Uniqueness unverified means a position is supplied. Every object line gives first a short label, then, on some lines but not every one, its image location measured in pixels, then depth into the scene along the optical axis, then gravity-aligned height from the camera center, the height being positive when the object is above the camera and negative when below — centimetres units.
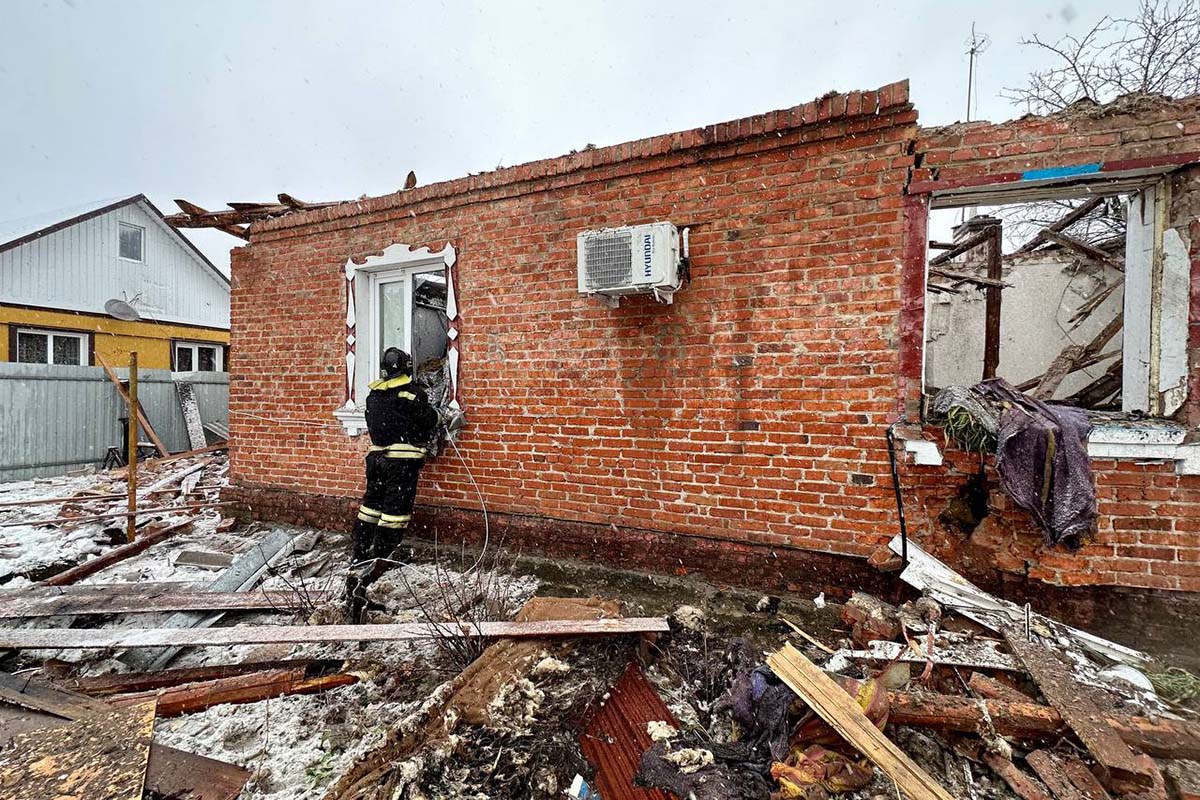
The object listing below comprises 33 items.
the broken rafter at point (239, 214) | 589 +207
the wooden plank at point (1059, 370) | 439 +23
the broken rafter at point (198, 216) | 580 +204
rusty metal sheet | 228 -178
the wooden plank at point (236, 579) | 336 -171
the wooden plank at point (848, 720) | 201 -148
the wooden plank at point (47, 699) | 256 -170
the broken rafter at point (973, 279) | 466 +113
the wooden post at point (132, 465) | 529 -87
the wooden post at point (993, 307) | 471 +86
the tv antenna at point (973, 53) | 867 +601
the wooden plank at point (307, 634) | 302 -153
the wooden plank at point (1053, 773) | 195 -155
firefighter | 449 -60
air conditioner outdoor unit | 373 +99
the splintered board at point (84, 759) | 193 -158
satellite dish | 1378 +208
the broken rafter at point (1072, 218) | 449 +170
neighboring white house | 1252 +267
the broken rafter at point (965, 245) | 500 +162
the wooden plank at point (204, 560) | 490 -174
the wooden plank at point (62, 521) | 607 -169
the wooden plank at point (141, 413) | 1086 -64
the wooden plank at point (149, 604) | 366 -165
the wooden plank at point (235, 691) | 276 -175
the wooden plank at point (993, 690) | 240 -147
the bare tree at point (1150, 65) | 663 +459
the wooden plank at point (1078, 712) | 198 -143
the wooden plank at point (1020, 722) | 214 -147
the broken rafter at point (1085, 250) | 459 +140
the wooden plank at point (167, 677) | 300 -182
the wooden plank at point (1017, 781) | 199 -159
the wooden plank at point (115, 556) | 442 -172
